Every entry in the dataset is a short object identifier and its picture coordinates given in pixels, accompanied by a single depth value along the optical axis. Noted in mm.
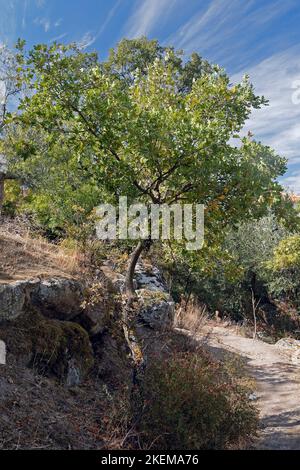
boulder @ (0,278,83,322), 6234
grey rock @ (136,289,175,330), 9859
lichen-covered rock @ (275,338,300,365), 12711
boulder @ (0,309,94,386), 6176
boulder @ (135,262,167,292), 11454
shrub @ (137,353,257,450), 5426
